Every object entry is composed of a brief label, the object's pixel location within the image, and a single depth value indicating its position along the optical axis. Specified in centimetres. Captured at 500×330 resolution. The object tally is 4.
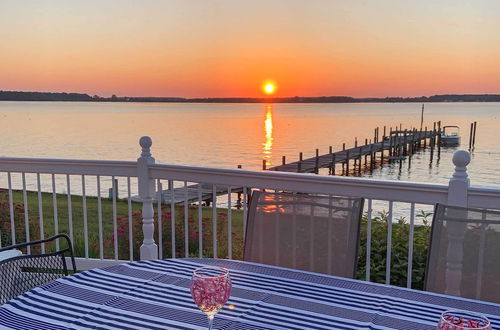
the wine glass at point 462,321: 100
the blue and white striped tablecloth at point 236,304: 142
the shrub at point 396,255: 398
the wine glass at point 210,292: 127
